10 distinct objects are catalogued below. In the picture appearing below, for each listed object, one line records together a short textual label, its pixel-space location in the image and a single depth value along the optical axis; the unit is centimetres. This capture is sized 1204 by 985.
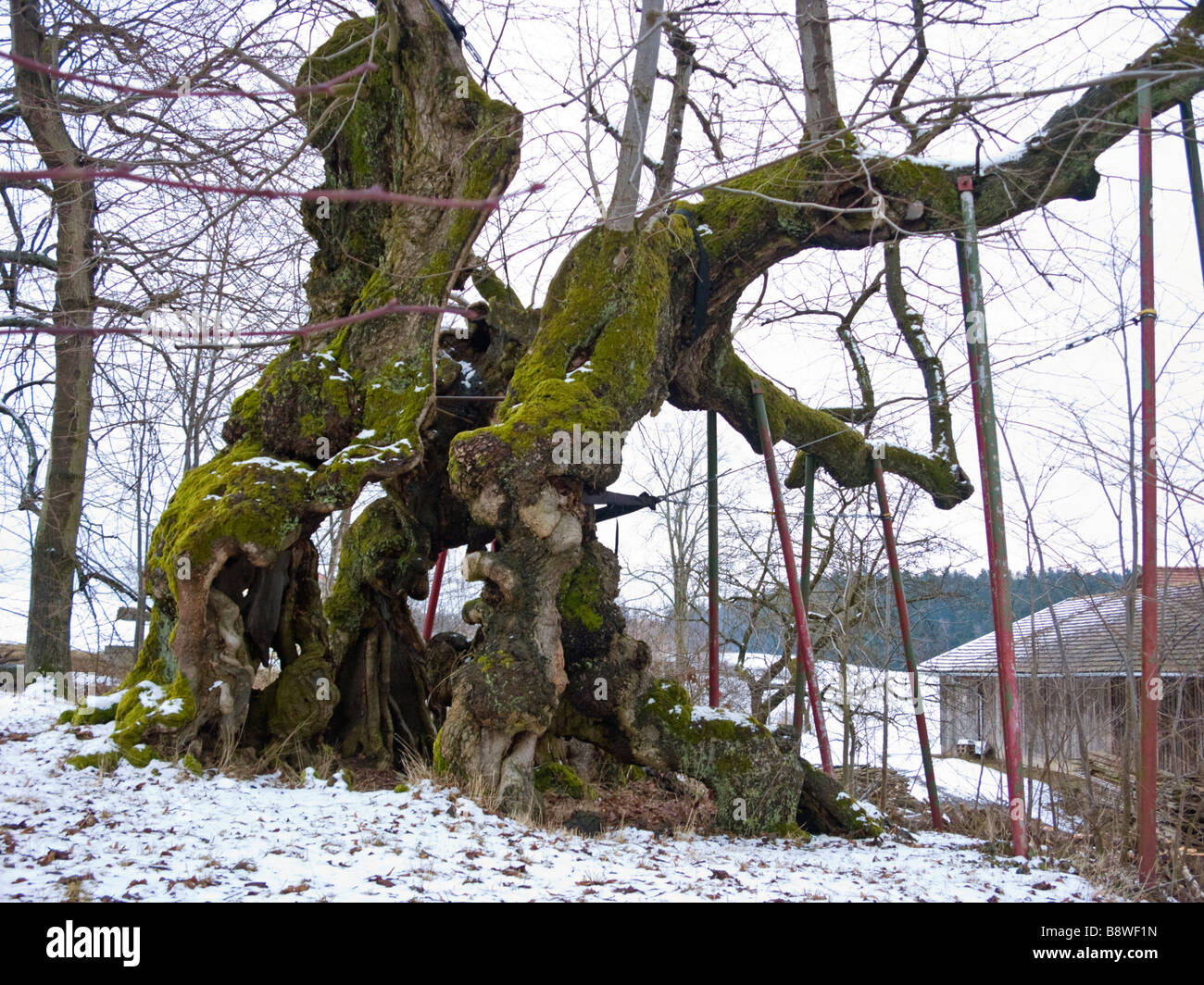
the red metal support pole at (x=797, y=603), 777
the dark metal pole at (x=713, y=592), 846
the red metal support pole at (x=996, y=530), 558
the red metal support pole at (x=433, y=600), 969
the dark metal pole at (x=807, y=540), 895
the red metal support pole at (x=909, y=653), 810
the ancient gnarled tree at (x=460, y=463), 624
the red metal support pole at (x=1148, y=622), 522
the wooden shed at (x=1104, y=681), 739
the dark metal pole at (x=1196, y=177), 557
